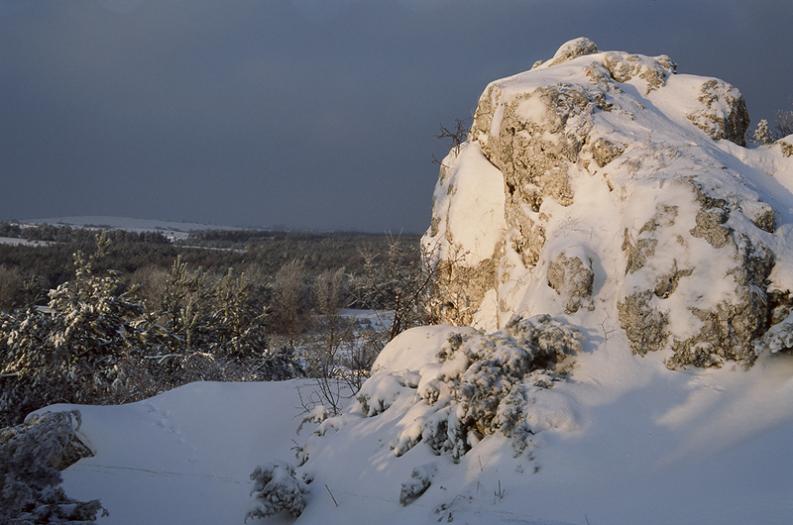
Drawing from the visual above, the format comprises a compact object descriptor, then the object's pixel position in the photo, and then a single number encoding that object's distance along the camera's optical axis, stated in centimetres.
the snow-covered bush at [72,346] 1384
